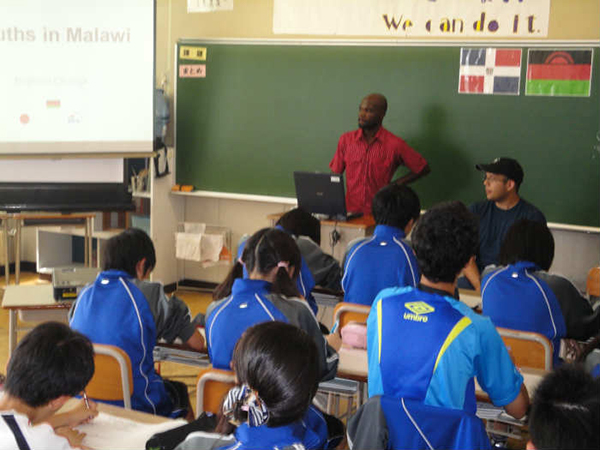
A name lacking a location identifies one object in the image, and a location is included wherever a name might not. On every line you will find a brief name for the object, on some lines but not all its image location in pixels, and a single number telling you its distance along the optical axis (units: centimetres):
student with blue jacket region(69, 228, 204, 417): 277
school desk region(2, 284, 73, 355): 354
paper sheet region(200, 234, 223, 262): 664
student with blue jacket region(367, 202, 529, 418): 194
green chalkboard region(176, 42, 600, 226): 539
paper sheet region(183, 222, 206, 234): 679
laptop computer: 504
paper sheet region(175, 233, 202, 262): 662
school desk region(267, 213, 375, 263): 505
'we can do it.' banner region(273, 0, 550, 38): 545
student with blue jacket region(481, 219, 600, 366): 301
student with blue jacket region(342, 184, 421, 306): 353
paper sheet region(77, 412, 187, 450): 203
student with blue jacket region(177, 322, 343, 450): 166
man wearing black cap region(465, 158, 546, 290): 443
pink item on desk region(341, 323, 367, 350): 288
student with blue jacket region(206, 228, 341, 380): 251
